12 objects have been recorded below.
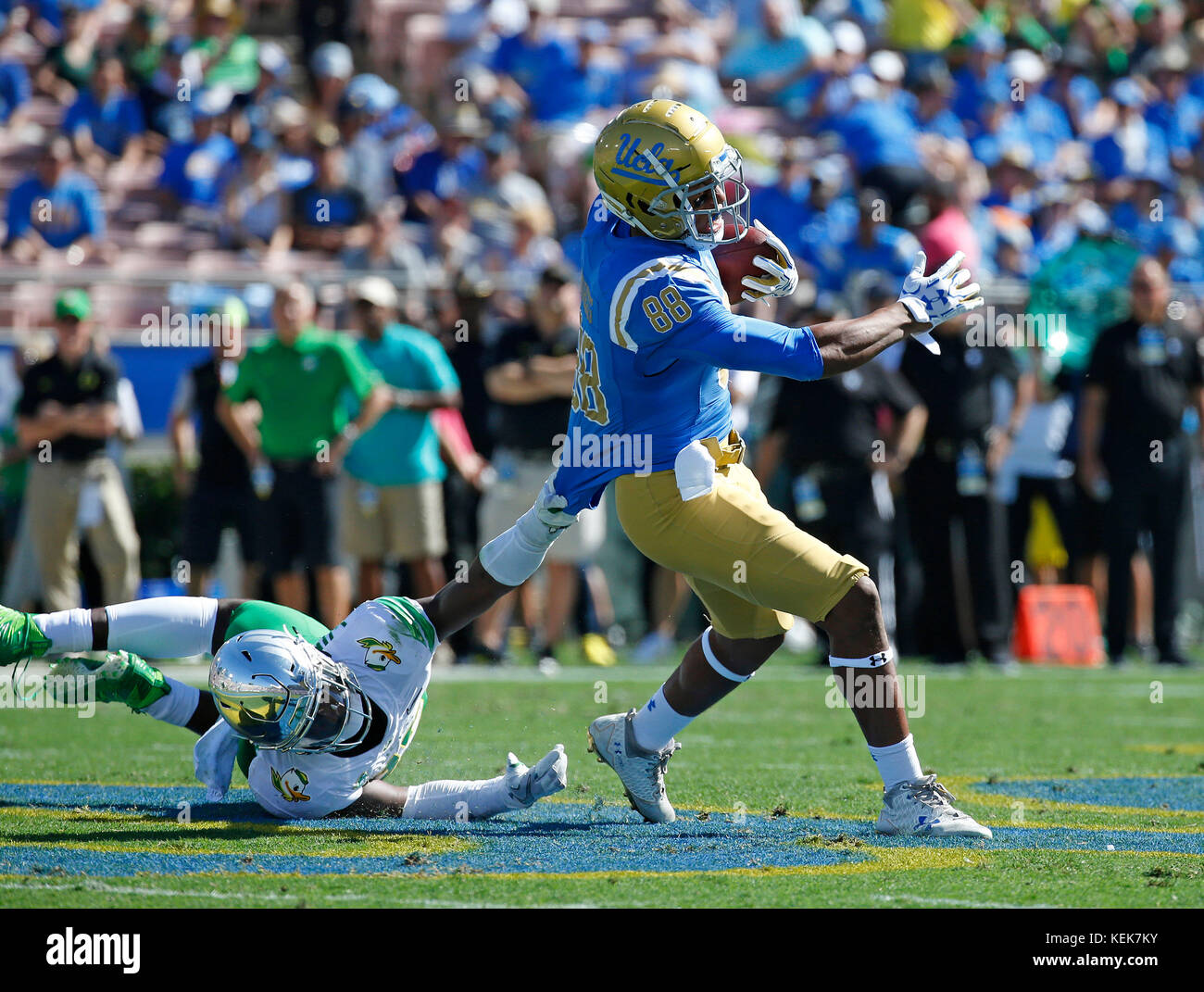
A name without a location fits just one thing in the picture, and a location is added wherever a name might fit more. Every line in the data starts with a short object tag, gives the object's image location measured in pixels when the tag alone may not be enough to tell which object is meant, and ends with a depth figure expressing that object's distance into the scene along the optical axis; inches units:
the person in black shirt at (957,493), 444.8
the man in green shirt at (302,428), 407.8
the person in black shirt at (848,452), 435.2
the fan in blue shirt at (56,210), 522.3
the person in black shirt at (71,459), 418.3
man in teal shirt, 422.0
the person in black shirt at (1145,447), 444.1
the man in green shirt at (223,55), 606.9
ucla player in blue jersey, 201.3
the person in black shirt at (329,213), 527.5
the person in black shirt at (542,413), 430.6
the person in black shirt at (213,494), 425.7
